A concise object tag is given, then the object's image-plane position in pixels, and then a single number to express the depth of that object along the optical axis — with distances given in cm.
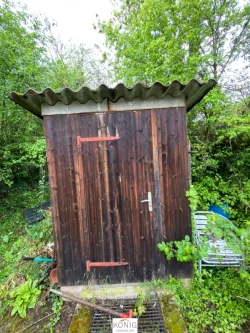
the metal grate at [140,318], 172
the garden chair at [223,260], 239
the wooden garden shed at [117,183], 205
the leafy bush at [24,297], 213
